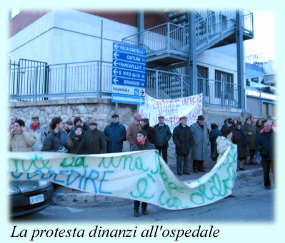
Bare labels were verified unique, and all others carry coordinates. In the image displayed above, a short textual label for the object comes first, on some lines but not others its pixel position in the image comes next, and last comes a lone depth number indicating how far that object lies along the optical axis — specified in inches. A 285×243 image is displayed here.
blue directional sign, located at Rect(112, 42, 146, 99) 372.8
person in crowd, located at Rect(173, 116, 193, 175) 346.6
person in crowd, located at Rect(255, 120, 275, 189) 310.2
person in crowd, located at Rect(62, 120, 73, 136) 341.8
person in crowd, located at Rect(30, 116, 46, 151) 337.4
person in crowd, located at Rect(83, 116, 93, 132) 350.5
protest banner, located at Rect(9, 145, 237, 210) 222.7
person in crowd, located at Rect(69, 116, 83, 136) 332.2
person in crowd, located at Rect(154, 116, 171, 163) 345.4
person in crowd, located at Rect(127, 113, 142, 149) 336.2
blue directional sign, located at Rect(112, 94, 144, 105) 380.5
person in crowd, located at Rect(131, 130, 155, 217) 233.1
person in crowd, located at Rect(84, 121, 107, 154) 290.7
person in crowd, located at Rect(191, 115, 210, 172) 365.1
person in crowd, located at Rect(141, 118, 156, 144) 337.1
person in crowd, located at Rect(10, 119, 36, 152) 273.1
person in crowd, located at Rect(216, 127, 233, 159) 298.0
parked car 190.7
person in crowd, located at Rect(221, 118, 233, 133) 384.0
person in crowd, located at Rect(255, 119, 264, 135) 440.4
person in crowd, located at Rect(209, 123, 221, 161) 408.2
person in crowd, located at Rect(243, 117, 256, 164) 426.9
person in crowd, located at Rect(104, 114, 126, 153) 339.9
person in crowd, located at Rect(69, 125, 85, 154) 284.2
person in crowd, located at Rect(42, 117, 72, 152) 274.0
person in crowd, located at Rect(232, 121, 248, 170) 377.4
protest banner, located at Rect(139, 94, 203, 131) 409.7
